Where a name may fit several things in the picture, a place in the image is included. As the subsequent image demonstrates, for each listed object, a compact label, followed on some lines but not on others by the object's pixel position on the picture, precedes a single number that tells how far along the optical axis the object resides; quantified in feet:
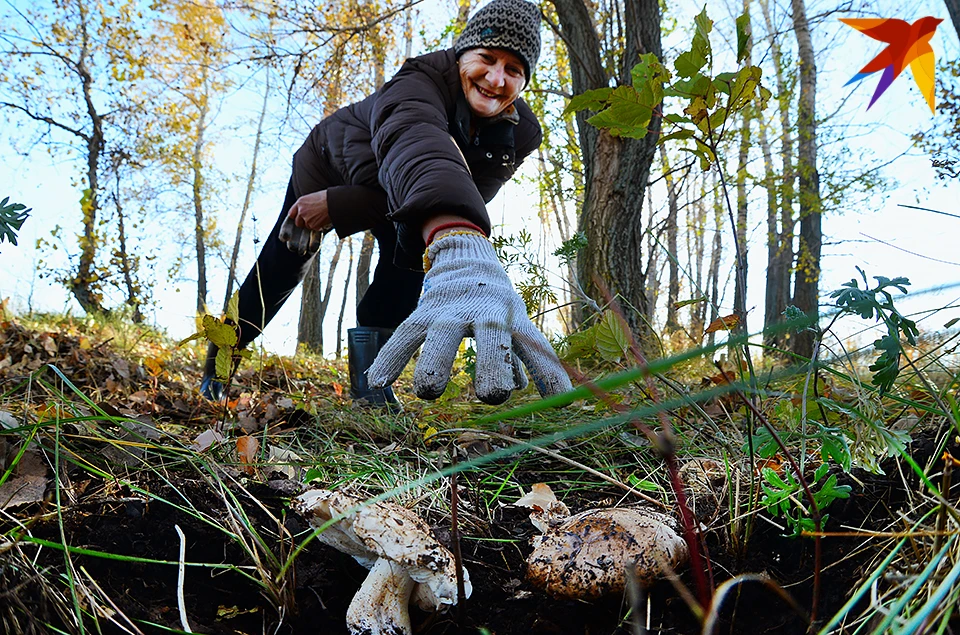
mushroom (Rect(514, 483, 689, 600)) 3.03
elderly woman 4.81
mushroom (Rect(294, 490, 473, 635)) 2.97
